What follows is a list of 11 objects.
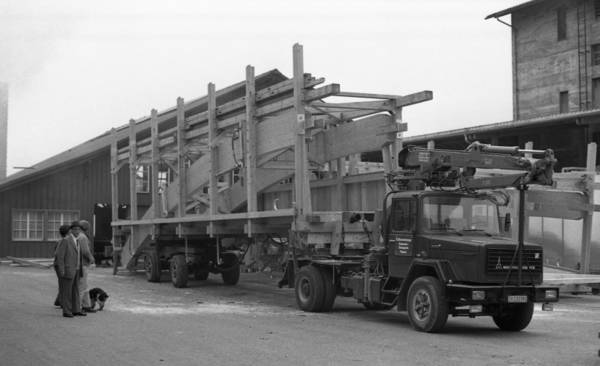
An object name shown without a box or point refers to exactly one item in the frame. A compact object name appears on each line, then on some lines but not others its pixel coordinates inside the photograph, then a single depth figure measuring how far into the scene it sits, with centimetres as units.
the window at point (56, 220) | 3412
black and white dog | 1425
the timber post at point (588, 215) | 1891
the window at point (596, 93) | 4656
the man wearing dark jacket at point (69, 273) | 1323
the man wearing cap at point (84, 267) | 1384
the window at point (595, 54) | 4688
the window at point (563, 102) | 4856
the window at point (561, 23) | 4831
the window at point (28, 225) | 3341
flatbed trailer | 1141
